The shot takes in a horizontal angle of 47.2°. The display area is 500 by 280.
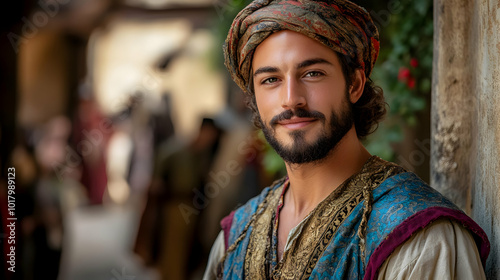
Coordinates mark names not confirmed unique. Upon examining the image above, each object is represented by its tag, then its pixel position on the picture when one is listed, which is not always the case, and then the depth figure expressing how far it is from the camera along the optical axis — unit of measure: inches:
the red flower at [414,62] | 117.0
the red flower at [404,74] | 116.3
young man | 60.5
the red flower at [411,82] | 116.2
